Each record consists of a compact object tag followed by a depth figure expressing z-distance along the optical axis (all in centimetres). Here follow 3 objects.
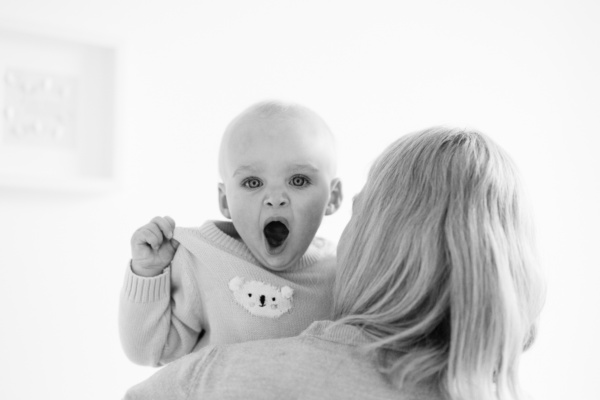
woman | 90
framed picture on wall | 171
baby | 117
